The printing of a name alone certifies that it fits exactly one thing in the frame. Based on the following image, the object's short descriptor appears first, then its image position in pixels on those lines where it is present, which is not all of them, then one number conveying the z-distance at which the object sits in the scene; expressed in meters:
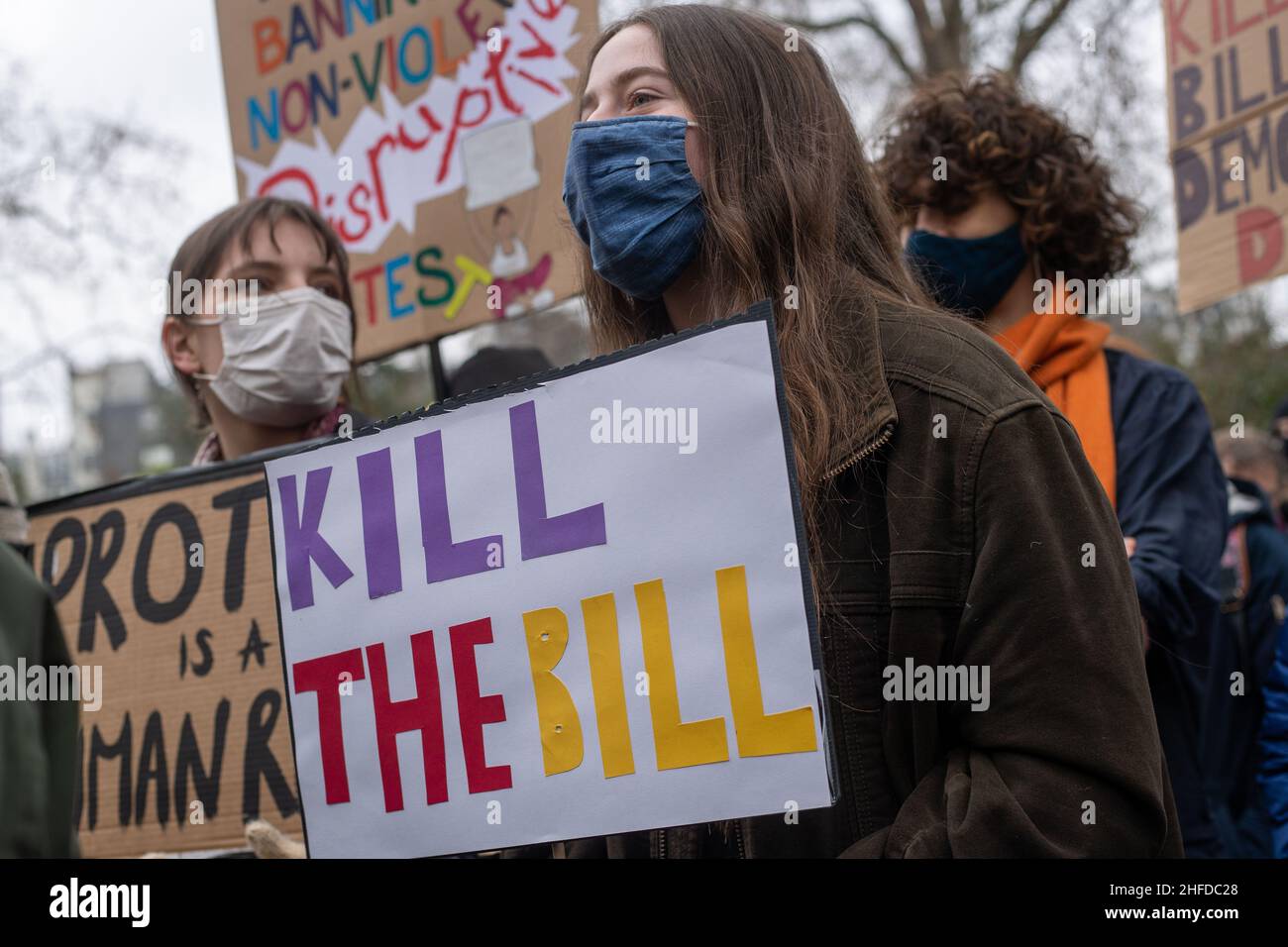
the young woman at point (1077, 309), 2.88
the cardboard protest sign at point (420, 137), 3.94
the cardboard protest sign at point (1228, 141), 3.80
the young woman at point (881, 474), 1.61
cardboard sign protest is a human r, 2.74
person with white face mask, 3.22
